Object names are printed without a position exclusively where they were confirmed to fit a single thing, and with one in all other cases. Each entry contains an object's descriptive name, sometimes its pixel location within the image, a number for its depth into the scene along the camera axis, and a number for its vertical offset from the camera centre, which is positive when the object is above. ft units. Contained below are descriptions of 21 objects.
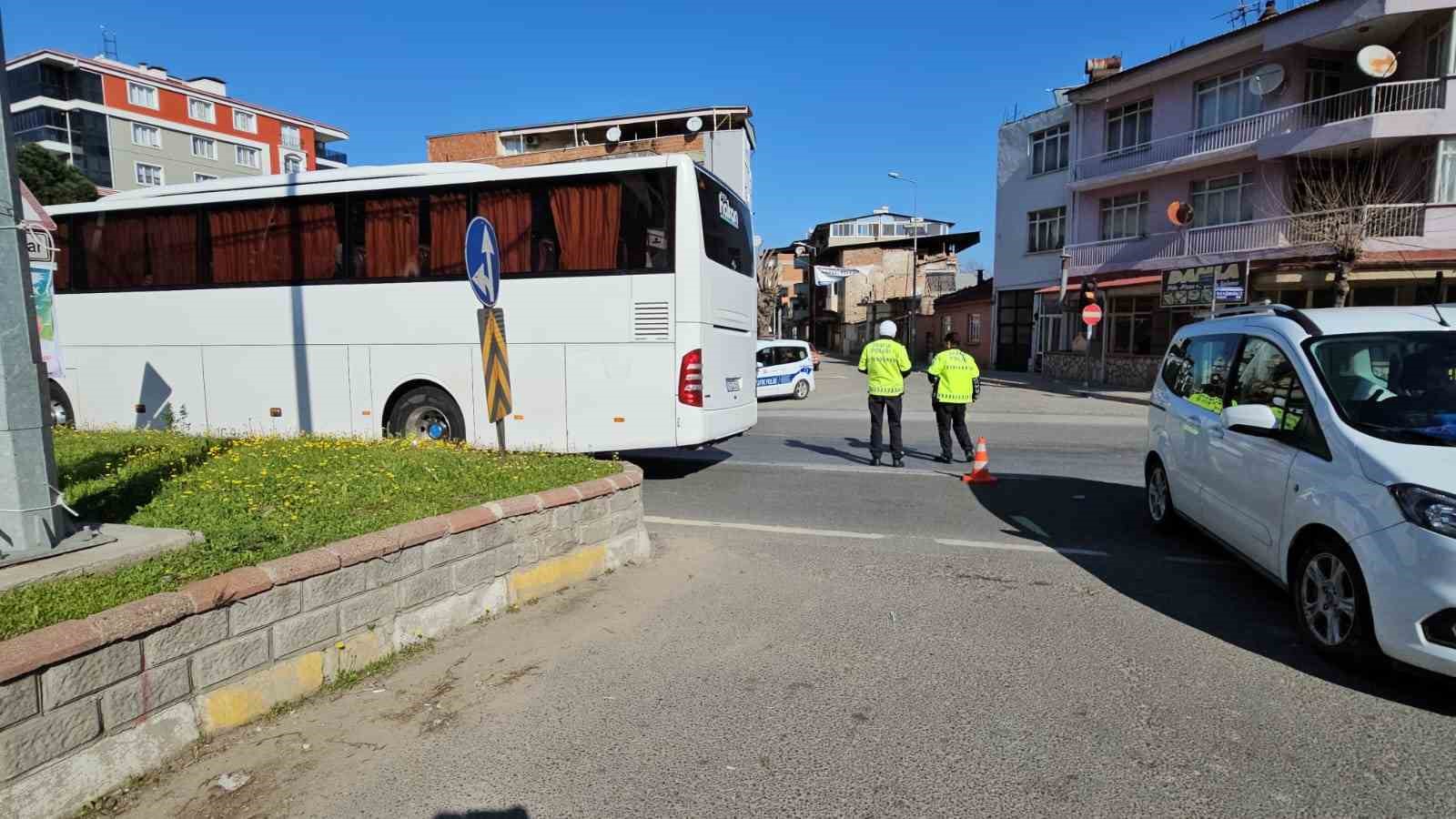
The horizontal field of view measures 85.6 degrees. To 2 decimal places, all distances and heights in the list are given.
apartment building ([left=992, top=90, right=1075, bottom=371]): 102.47 +15.72
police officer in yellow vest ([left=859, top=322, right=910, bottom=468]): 32.83 -1.60
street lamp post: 147.02 +5.54
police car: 75.00 -3.02
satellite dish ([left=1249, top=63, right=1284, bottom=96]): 73.36 +23.68
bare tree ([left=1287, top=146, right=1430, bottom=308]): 63.16 +11.03
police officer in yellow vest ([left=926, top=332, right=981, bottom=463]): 34.27 -2.21
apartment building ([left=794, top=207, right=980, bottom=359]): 159.86 +13.72
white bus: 27.71 +1.36
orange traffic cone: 30.83 -5.39
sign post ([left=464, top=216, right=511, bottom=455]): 19.17 +1.10
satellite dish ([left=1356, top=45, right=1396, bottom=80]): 65.46 +22.42
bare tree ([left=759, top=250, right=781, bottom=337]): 134.82 +8.52
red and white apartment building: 158.61 +47.40
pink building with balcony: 65.21 +15.57
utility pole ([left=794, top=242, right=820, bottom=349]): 222.28 +17.86
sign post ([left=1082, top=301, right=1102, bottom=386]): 80.23 +1.93
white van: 11.16 -2.32
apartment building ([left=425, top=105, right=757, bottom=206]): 143.84 +38.95
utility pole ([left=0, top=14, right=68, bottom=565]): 11.76 -1.05
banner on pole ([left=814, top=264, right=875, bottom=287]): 157.48 +12.44
